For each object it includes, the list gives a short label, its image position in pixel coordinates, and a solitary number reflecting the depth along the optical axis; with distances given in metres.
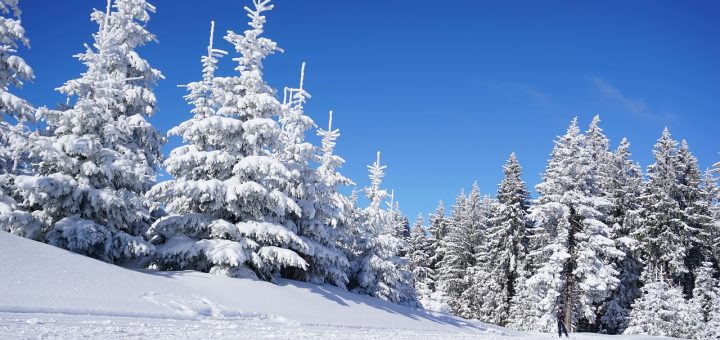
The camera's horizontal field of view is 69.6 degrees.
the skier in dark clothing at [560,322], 23.11
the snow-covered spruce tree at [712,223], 34.91
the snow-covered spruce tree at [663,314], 31.38
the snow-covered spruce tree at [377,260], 28.55
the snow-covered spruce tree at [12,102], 16.38
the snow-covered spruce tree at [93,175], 16.70
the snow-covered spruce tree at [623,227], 35.19
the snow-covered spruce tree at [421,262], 51.41
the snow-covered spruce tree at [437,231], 60.28
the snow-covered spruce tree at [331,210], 23.86
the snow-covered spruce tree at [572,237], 29.84
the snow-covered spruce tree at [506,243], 40.59
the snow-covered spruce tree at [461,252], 48.66
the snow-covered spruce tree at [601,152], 36.41
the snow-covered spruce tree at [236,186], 18.81
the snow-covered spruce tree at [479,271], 42.84
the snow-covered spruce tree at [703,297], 31.34
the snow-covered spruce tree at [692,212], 35.12
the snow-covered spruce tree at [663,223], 34.31
